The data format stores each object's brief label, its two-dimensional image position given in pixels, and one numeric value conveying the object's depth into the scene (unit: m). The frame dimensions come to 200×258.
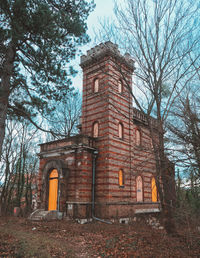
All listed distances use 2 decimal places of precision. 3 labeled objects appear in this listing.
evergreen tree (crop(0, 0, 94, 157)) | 7.96
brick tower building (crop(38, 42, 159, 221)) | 14.99
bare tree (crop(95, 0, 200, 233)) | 8.55
